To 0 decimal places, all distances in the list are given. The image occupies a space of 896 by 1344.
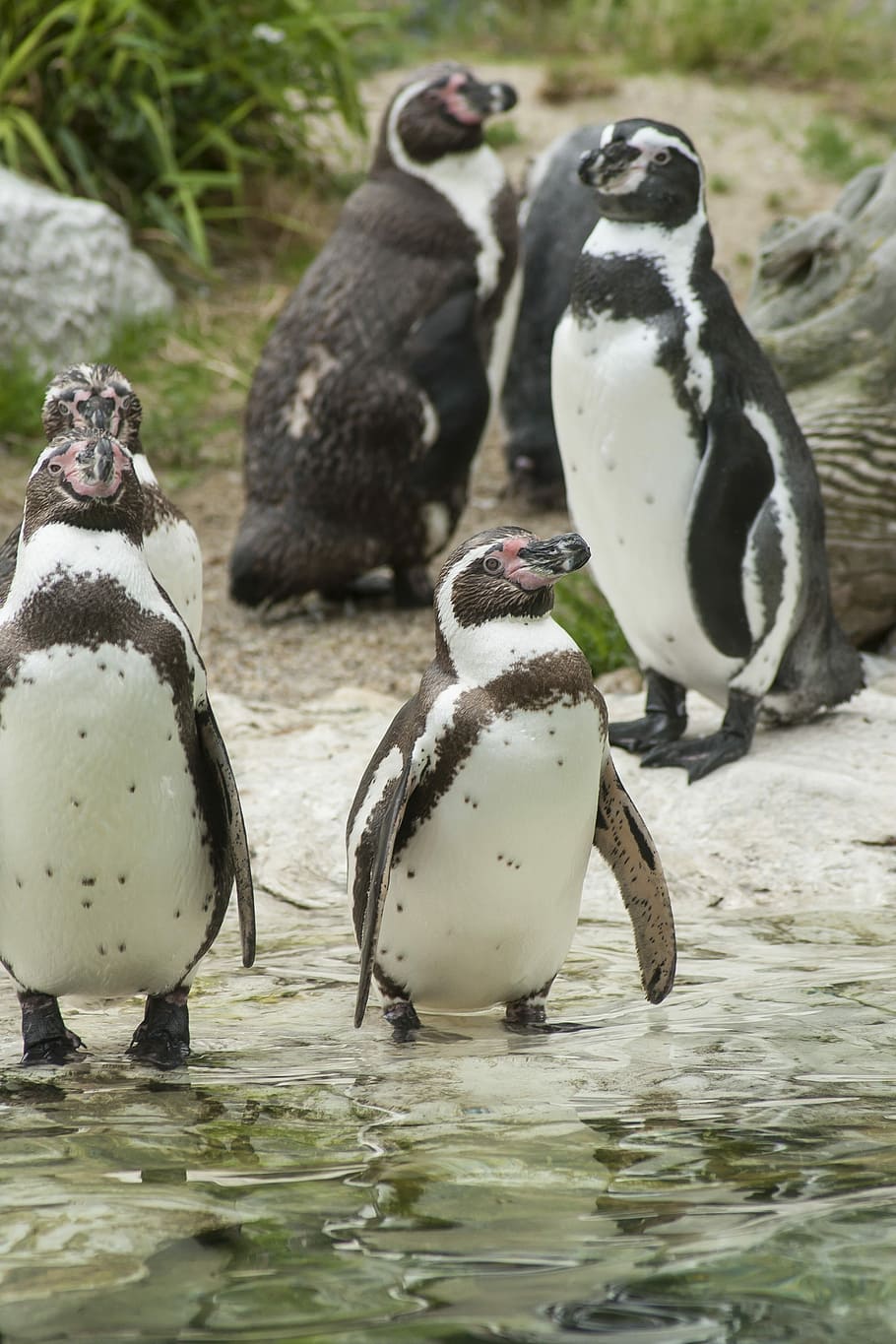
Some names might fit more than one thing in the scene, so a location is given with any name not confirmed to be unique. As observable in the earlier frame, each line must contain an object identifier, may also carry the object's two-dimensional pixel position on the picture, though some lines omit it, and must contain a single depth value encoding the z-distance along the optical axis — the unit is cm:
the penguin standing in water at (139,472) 643
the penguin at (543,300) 1434
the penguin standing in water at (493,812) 554
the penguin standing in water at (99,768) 506
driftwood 1054
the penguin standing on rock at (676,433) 787
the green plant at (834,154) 2145
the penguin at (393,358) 1228
